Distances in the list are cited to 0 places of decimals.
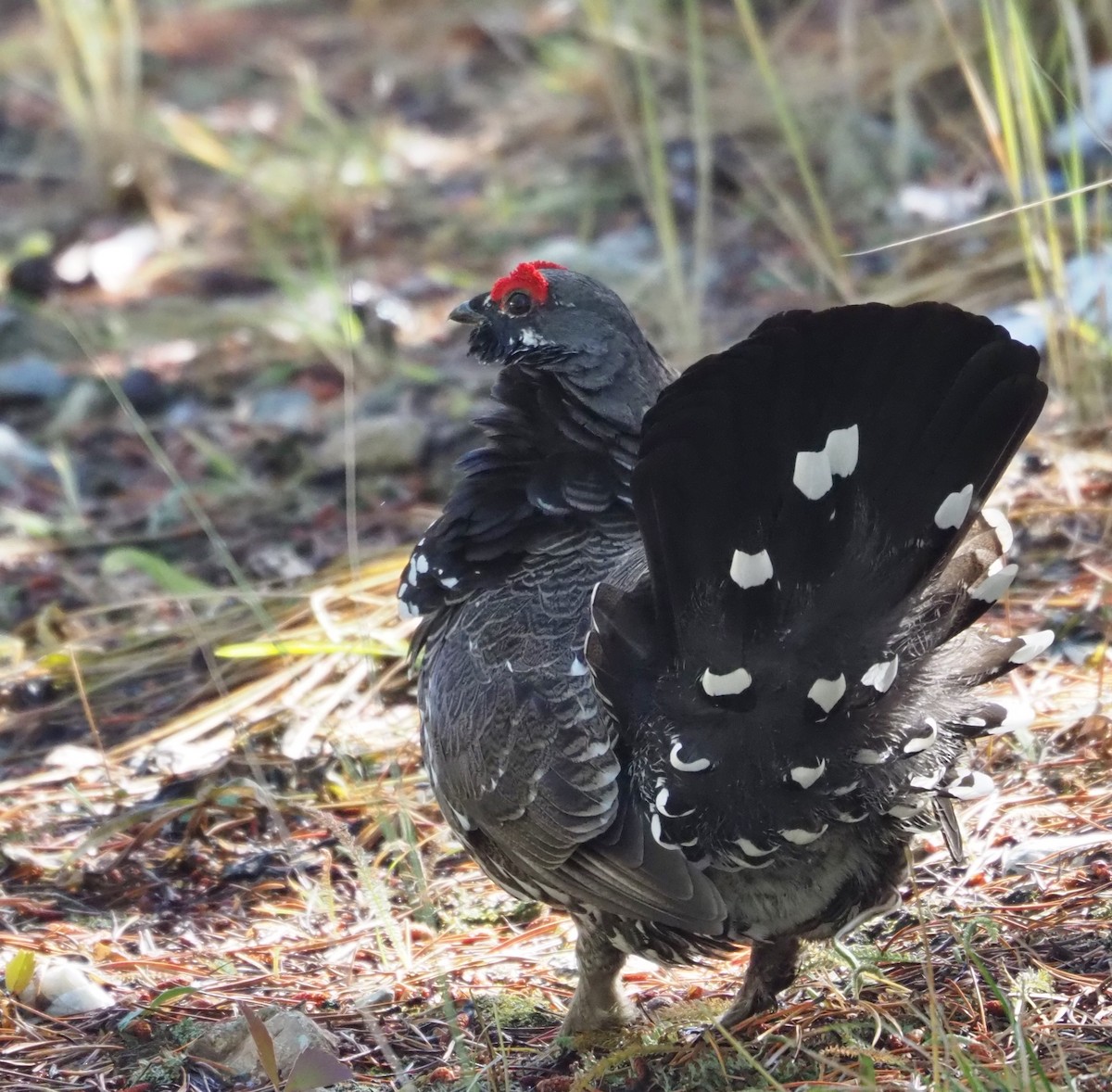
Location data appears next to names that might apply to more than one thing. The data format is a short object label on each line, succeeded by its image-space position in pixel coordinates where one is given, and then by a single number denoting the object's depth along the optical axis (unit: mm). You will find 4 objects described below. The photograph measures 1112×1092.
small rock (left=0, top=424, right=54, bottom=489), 15039
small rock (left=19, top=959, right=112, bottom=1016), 7594
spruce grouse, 5875
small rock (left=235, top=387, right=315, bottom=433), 15656
